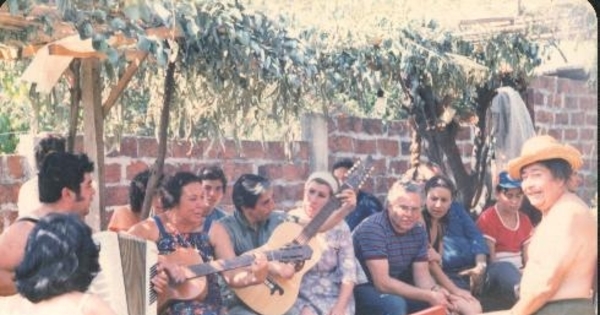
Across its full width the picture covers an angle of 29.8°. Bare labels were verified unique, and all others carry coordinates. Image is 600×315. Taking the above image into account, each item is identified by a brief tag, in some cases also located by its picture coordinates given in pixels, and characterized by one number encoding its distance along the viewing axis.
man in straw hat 5.45
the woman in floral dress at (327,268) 5.54
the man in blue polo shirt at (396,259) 5.75
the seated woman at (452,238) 5.93
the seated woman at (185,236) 5.18
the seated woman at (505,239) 5.77
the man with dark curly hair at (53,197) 4.77
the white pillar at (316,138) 5.71
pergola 4.77
